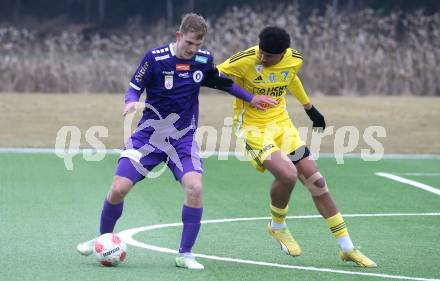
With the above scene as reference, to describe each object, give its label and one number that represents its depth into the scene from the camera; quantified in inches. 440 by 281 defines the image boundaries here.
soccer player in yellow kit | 728.0
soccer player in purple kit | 683.7
